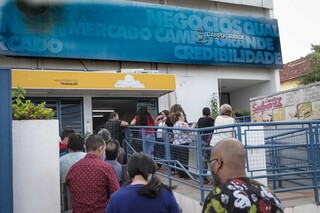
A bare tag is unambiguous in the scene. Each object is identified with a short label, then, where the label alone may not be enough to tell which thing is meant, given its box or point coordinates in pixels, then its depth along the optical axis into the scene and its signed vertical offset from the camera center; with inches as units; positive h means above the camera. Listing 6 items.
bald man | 72.7 -14.4
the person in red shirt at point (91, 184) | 136.6 -22.3
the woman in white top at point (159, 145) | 303.1 -17.7
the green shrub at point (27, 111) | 175.2 +10.6
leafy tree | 754.2 +111.3
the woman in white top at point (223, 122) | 235.1 +0.7
